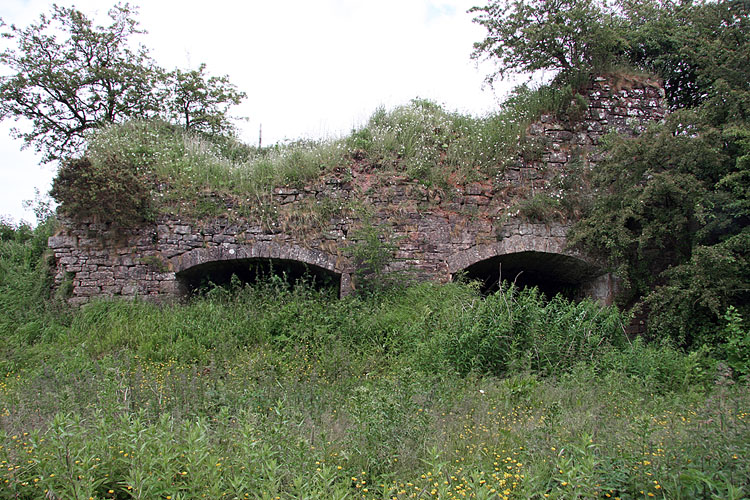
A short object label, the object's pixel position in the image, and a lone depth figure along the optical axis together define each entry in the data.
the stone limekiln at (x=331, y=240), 8.06
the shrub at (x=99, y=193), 7.87
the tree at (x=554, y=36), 8.86
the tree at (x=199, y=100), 12.38
